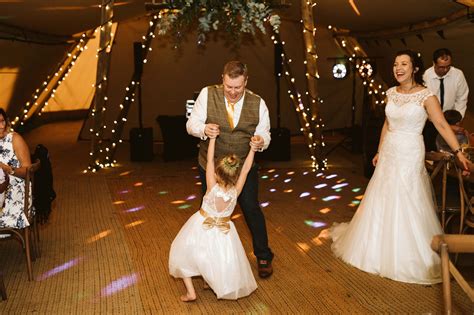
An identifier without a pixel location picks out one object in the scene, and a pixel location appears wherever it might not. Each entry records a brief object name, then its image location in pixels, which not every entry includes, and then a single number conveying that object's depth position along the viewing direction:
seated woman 4.30
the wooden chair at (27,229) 4.13
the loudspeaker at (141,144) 9.17
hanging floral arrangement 4.07
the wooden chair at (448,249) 2.22
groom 3.88
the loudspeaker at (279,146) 9.15
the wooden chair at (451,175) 3.94
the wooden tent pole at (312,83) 8.10
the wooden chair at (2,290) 3.78
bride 4.10
